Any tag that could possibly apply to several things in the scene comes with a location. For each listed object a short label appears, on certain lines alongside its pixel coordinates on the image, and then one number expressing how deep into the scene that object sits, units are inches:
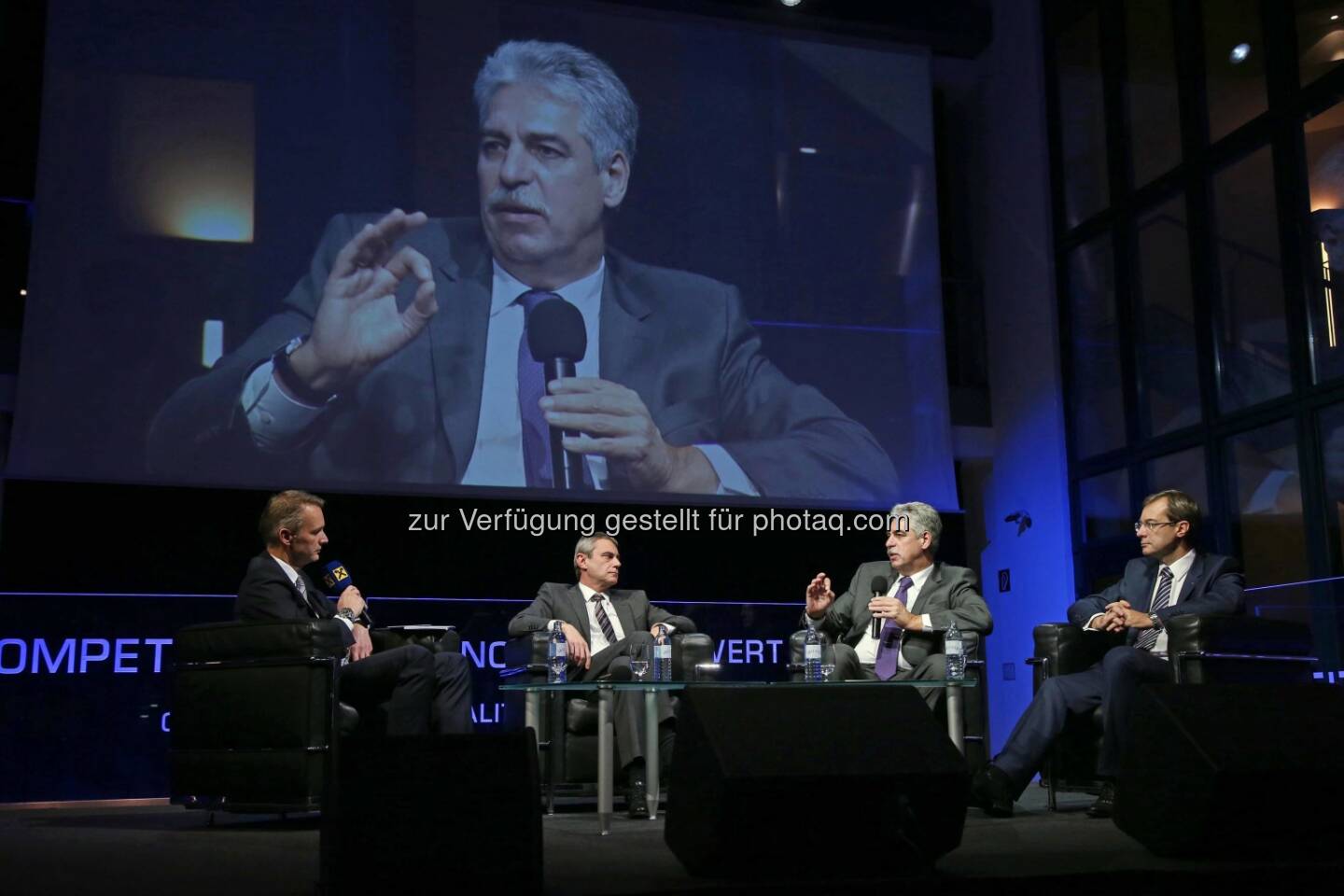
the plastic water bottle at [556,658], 177.2
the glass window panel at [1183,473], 268.2
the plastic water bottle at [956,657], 166.4
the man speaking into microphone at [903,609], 179.3
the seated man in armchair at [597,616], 189.2
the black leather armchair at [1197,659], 160.7
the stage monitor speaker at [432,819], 94.0
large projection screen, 251.9
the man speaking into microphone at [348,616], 166.6
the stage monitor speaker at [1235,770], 106.1
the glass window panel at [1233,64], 255.3
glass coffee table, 152.0
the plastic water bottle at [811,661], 167.6
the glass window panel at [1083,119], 306.8
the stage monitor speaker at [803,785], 99.4
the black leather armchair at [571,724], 181.0
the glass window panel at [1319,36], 233.1
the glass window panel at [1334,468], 232.1
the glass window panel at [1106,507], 291.6
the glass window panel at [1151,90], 282.5
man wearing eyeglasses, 163.3
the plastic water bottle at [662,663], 161.9
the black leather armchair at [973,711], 172.4
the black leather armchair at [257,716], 154.3
